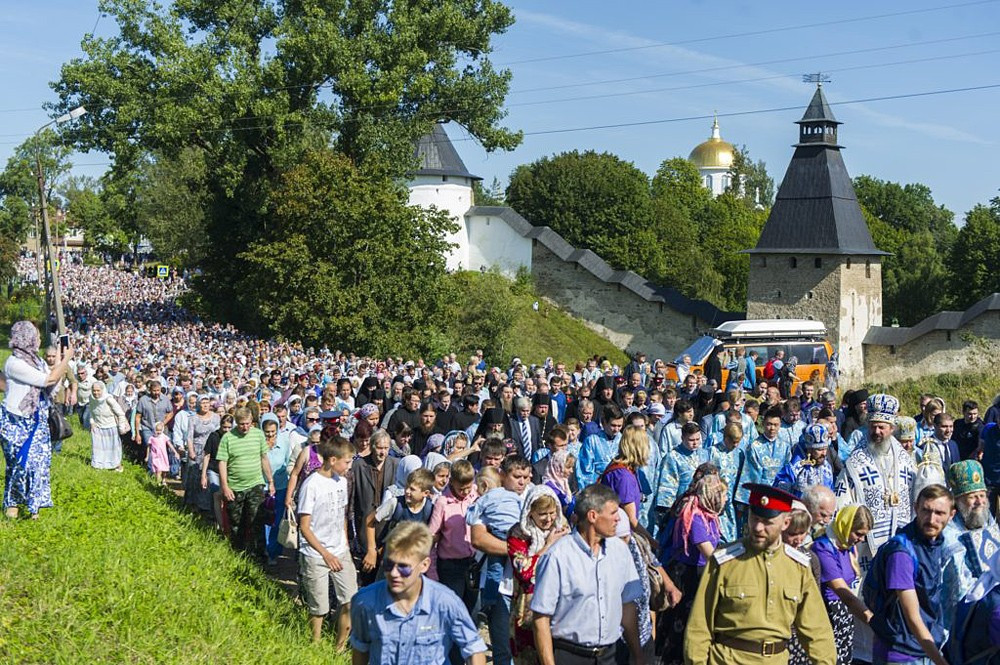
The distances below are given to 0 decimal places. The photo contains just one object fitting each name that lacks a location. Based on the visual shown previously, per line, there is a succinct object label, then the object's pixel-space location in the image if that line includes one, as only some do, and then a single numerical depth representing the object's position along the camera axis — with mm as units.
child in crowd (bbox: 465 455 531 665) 7035
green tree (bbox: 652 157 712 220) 83125
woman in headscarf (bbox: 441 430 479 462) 9375
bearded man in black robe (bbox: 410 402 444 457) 11703
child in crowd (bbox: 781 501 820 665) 5520
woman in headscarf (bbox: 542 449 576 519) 8797
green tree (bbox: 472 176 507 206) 108688
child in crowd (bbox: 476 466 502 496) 7750
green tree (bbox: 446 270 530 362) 44094
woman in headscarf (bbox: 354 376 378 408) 16178
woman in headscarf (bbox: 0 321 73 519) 8430
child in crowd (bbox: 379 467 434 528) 7668
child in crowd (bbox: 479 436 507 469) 8188
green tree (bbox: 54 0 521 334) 40000
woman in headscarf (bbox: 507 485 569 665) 6457
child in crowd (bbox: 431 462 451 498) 8094
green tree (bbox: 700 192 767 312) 75938
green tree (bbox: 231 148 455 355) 36562
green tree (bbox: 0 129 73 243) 67250
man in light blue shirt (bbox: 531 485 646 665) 5793
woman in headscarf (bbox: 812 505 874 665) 6215
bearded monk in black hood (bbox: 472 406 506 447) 10875
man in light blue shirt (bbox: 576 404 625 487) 10383
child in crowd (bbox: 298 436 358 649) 8031
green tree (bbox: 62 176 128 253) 89750
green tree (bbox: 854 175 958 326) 68125
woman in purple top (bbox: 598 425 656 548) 8086
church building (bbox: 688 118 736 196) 140875
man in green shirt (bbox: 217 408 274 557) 10734
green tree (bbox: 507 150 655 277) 65438
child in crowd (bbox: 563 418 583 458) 10528
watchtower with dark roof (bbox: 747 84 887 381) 48344
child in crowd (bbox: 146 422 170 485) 15122
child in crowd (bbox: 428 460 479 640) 7645
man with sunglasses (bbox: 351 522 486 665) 5039
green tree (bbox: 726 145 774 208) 117250
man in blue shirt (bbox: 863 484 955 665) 5652
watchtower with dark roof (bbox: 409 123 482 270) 57562
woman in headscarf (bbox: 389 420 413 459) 10188
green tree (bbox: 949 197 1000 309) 63781
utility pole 33969
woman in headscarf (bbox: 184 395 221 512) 12945
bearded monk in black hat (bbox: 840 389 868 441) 12039
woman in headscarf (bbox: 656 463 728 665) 7250
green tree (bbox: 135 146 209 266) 55906
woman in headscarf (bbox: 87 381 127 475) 14352
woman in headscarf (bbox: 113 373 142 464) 16875
